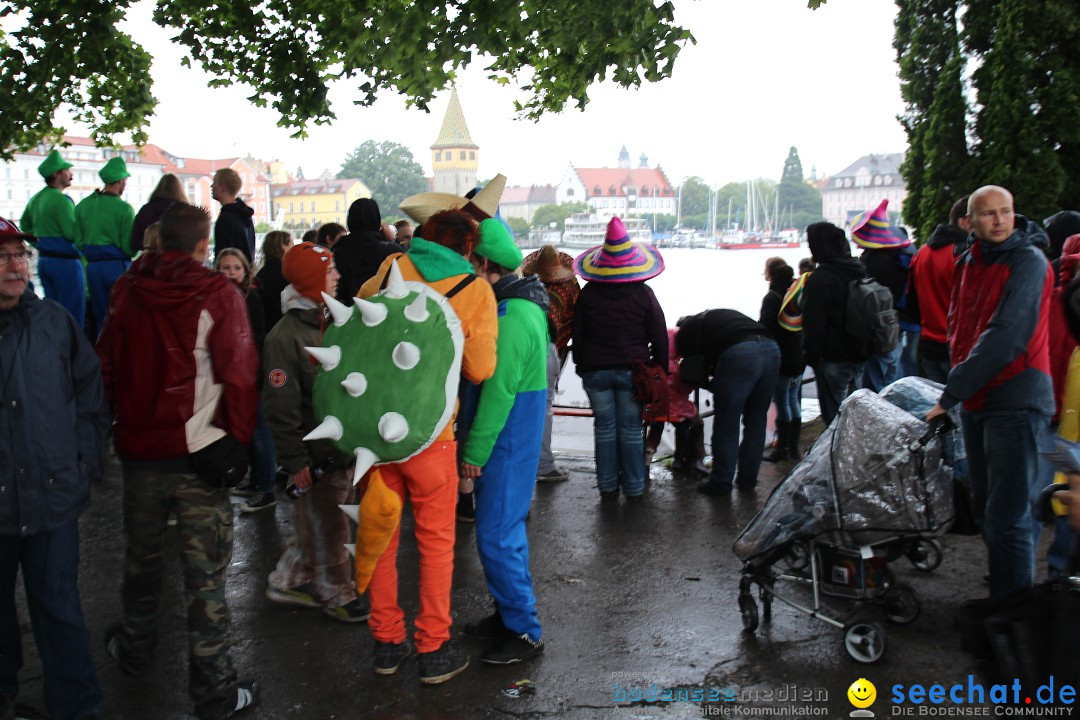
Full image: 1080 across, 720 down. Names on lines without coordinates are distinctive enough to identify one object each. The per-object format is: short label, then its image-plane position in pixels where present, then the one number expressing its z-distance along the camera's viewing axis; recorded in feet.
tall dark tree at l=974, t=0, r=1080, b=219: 32.68
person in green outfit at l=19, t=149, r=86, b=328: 26.84
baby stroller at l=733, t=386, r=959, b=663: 13.99
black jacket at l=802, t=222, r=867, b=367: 22.66
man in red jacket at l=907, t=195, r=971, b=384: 22.16
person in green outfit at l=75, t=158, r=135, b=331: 26.30
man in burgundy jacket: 11.91
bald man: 13.43
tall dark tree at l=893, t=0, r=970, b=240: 36.06
